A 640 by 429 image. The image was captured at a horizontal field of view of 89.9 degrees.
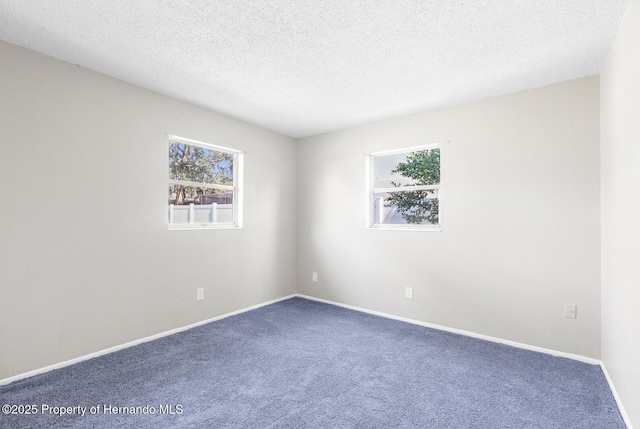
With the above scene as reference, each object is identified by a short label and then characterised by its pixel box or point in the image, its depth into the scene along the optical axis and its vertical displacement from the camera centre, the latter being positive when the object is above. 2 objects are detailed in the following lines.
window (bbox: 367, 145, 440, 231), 3.58 +0.34
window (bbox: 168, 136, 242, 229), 3.35 +0.35
